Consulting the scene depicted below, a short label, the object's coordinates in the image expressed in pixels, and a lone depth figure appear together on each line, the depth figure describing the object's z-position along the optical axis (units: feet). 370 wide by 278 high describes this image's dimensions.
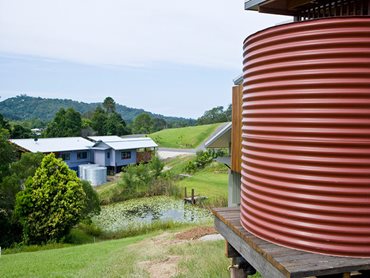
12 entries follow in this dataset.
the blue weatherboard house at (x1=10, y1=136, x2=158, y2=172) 93.61
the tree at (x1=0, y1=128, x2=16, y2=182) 51.85
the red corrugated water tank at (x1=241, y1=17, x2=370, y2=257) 6.68
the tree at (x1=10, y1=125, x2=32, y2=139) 118.83
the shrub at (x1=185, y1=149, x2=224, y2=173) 103.91
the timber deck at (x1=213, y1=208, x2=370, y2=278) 6.54
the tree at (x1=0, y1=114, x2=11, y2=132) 99.81
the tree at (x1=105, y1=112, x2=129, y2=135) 150.92
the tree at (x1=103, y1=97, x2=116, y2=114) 203.41
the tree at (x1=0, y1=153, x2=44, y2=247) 48.62
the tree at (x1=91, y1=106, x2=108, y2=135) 148.36
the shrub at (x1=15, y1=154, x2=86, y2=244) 46.09
